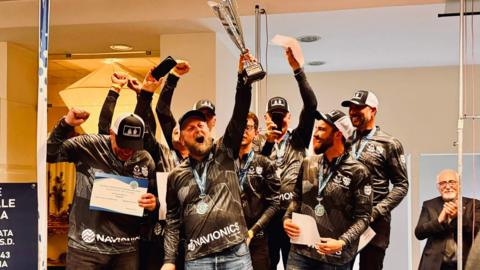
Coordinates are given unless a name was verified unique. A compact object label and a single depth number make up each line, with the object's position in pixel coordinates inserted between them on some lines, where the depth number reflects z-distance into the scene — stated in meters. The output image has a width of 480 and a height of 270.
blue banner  3.49
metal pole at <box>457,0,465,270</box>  2.68
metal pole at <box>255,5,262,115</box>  3.82
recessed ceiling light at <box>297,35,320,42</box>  4.57
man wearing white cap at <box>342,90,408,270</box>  2.71
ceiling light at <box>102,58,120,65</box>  5.22
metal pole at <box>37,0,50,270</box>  1.99
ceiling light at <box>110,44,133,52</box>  4.77
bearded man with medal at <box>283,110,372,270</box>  2.35
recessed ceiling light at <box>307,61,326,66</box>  5.61
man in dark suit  2.99
